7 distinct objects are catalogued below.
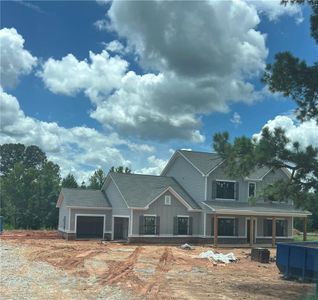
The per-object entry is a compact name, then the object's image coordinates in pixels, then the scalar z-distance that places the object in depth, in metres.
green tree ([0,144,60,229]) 32.24
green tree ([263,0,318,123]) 9.26
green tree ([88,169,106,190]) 39.86
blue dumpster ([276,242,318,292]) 10.63
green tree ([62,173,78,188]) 36.90
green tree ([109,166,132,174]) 43.01
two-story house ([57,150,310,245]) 23.13
